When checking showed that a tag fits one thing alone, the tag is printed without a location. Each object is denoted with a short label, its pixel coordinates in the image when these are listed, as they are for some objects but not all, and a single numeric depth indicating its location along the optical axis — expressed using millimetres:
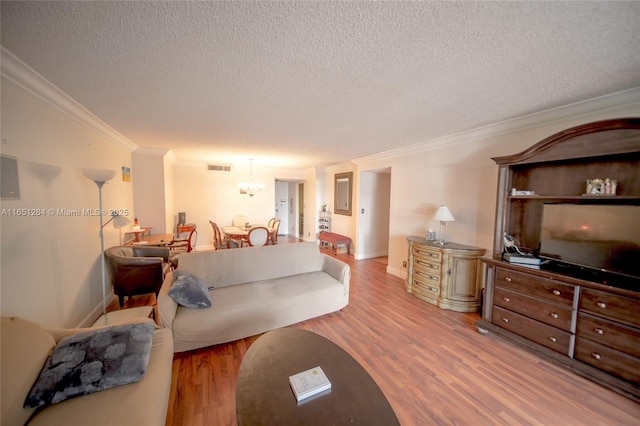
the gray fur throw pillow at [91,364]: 1123
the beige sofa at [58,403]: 1031
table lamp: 3148
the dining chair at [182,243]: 4273
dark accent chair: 2805
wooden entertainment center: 1778
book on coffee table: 1177
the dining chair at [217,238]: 5108
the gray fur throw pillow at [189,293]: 2090
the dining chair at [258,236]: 4555
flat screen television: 1848
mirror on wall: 5945
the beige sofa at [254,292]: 2064
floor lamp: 2123
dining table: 5023
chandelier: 5488
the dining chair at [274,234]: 5382
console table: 3021
